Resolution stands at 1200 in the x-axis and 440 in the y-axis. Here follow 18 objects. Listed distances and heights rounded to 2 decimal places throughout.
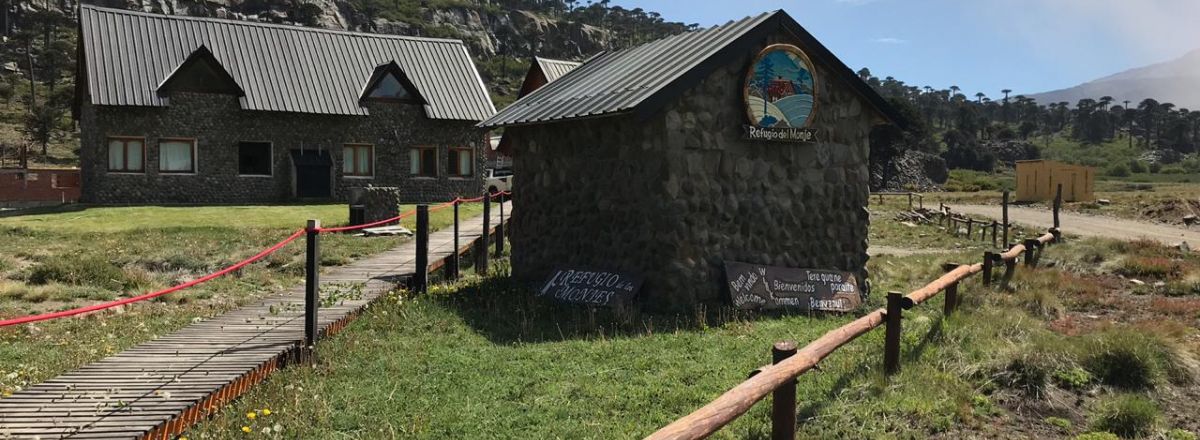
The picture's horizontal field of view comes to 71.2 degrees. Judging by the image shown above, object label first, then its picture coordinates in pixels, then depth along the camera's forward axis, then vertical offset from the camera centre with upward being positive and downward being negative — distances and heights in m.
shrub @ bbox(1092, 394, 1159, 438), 6.16 -1.69
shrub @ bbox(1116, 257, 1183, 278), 14.98 -1.38
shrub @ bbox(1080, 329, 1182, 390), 7.17 -1.48
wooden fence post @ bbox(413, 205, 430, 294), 11.20 -0.98
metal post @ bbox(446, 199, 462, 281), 13.62 -1.35
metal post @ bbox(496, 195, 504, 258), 18.06 -1.22
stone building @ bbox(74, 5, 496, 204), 29.47 +2.45
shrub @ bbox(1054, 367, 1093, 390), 7.08 -1.60
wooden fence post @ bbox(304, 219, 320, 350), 7.68 -1.00
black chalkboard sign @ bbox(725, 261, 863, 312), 10.70 -1.36
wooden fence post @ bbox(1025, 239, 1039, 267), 14.91 -1.10
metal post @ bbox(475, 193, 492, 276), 14.71 -1.22
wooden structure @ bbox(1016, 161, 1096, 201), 49.09 +0.58
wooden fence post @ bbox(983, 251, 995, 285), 12.20 -1.12
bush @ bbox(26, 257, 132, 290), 13.03 -1.55
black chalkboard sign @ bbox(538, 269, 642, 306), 10.61 -1.36
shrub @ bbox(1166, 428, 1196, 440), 6.01 -1.75
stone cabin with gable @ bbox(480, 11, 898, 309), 10.48 +0.29
